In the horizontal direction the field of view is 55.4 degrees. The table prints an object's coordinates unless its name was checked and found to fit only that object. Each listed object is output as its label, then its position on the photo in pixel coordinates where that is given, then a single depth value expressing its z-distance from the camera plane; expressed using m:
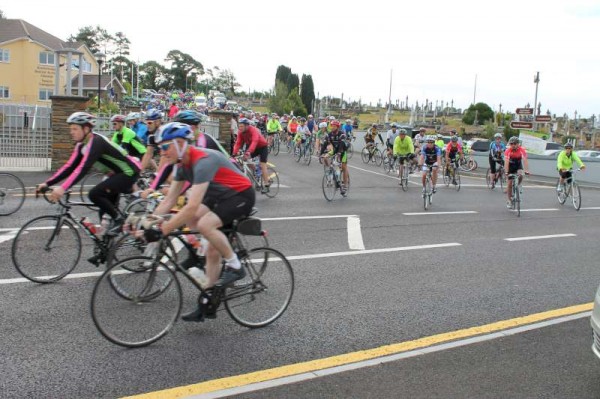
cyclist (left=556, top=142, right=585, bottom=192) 17.19
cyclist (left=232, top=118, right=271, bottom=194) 13.81
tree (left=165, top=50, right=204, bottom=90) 131.50
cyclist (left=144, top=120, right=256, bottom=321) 4.83
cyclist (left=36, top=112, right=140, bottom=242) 6.60
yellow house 55.38
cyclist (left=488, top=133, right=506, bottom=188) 20.34
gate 17.00
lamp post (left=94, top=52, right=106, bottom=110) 32.44
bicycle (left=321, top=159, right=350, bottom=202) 14.92
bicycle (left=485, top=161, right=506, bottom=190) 20.80
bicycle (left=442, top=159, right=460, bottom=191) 20.27
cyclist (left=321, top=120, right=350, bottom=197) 14.93
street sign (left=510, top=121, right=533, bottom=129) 45.75
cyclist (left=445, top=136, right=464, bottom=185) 20.42
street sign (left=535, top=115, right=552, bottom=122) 44.91
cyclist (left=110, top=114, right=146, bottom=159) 10.52
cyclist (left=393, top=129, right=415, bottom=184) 18.02
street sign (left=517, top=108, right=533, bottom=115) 46.38
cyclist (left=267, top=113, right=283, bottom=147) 28.18
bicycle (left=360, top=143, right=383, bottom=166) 28.64
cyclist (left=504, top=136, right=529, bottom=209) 15.69
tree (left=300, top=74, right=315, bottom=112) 102.50
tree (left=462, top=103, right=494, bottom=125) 80.56
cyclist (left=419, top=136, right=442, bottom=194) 15.38
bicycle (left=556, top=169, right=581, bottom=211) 16.59
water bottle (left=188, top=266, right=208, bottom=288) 5.13
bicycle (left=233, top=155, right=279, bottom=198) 14.41
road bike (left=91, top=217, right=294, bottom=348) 4.80
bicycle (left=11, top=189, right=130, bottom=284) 6.58
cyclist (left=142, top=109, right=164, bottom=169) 10.48
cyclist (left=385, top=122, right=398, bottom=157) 24.58
